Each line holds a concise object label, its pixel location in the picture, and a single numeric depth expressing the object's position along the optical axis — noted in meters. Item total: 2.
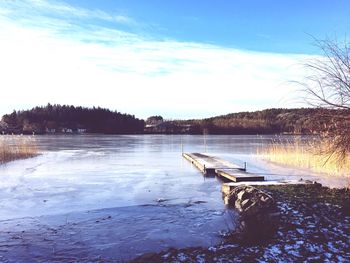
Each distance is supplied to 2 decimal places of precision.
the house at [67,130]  112.16
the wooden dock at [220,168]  13.64
